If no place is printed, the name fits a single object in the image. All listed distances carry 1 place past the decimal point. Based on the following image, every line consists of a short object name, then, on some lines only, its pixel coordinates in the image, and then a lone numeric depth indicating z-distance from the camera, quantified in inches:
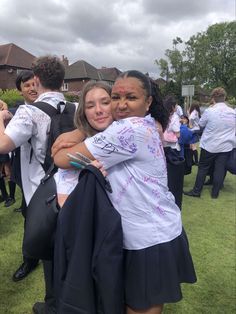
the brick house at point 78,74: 1794.7
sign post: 562.0
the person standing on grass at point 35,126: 68.9
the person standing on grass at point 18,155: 82.4
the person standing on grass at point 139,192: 48.8
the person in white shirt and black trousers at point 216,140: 199.9
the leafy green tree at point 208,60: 1707.4
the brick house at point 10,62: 1365.5
